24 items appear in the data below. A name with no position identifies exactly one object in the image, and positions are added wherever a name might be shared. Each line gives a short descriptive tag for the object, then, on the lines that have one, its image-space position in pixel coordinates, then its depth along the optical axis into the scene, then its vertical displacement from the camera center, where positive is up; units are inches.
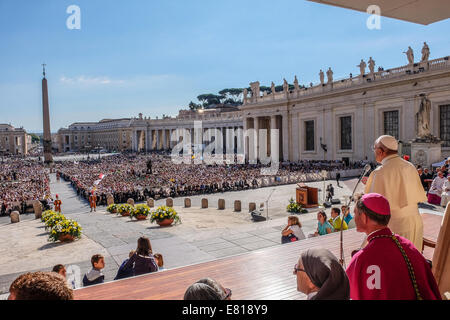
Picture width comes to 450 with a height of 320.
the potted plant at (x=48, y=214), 567.8 -112.3
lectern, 698.8 -107.2
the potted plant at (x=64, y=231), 478.9 -117.5
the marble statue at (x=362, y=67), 1477.6 +360.0
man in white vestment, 143.4 -21.0
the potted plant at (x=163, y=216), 557.9 -114.3
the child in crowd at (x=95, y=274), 236.7 -89.5
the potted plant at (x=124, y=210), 694.7 -126.5
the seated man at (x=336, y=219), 308.2 -70.0
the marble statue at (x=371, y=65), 1427.2 +355.6
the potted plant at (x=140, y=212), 629.9 -119.1
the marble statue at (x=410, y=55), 1263.5 +350.9
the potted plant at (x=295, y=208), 665.0 -125.7
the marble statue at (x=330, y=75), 1638.8 +363.8
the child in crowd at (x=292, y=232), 284.5 -74.1
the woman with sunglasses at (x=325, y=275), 88.9 -35.9
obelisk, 1955.0 +250.6
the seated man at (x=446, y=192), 449.7 -66.1
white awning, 164.4 +73.1
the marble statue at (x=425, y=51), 1200.4 +347.0
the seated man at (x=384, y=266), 86.6 -33.5
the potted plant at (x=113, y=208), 761.0 -134.1
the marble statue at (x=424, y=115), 850.1 +78.1
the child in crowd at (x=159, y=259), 277.6 -93.5
